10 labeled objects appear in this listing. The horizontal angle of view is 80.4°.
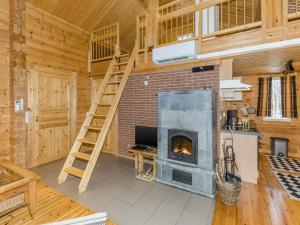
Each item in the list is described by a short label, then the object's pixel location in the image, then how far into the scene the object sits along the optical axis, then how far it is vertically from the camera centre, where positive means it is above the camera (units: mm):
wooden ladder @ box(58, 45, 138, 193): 3160 -443
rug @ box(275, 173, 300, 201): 3019 -1404
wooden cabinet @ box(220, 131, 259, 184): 3508 -855
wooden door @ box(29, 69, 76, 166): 4254 -69
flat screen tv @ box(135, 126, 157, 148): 4285 -623
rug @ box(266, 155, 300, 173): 4184 -1367
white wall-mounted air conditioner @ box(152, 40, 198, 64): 3484 +1202
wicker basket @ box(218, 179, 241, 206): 2688 -1246
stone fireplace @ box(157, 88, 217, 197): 3031 -541
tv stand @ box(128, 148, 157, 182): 3691 -1262
